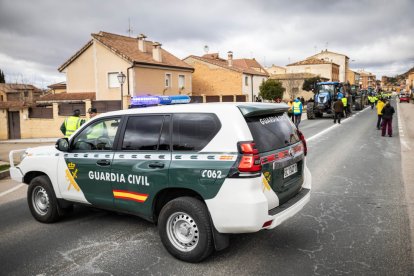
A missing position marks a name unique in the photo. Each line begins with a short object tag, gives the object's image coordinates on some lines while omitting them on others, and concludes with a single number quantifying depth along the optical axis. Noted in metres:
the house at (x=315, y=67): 79.81
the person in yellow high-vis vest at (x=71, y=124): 8.95
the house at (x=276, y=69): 82.88
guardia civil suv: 3.49
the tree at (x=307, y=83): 58.10
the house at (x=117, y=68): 29.59
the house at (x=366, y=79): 172.76
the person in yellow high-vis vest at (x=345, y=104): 25.78
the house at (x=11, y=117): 24.48
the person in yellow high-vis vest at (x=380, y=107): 17.30
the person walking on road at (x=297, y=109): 18.17
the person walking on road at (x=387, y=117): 14.62
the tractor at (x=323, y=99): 25.36
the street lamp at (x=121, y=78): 21.27
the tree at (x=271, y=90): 43.22
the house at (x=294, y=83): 58.91
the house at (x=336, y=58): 97.38
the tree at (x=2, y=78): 75.69
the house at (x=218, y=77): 43.47
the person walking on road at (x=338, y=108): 20.64
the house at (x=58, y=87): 44.59
